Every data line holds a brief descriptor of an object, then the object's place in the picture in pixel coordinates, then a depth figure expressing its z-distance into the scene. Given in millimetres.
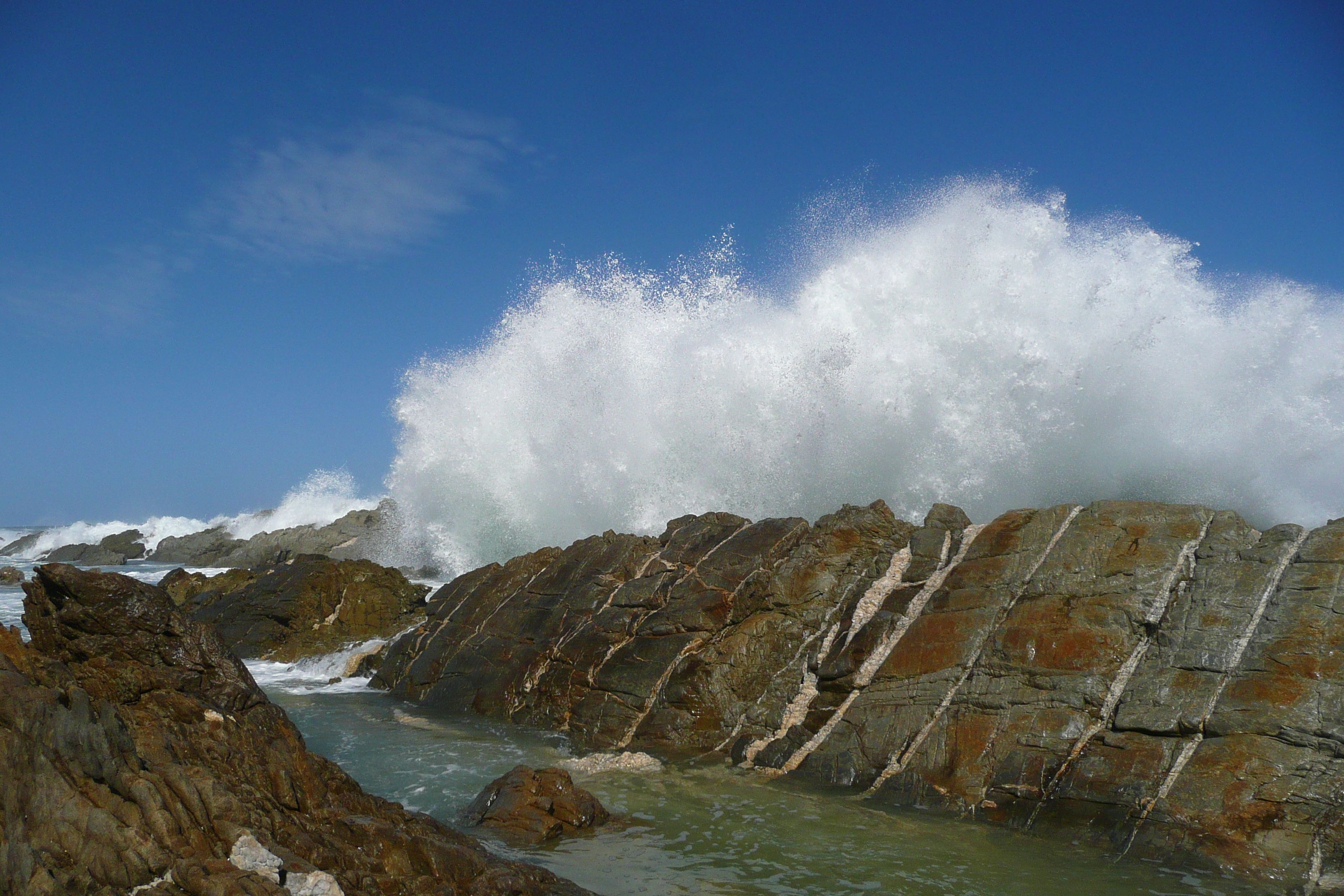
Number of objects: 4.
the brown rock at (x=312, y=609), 17703
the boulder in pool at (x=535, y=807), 7770
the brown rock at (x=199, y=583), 20594
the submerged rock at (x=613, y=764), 10164
